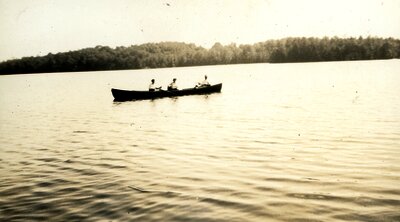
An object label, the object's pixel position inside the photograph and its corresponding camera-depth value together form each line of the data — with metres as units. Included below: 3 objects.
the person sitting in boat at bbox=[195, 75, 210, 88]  36.22
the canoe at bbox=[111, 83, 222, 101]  32.28
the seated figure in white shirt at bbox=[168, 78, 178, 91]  33.28
